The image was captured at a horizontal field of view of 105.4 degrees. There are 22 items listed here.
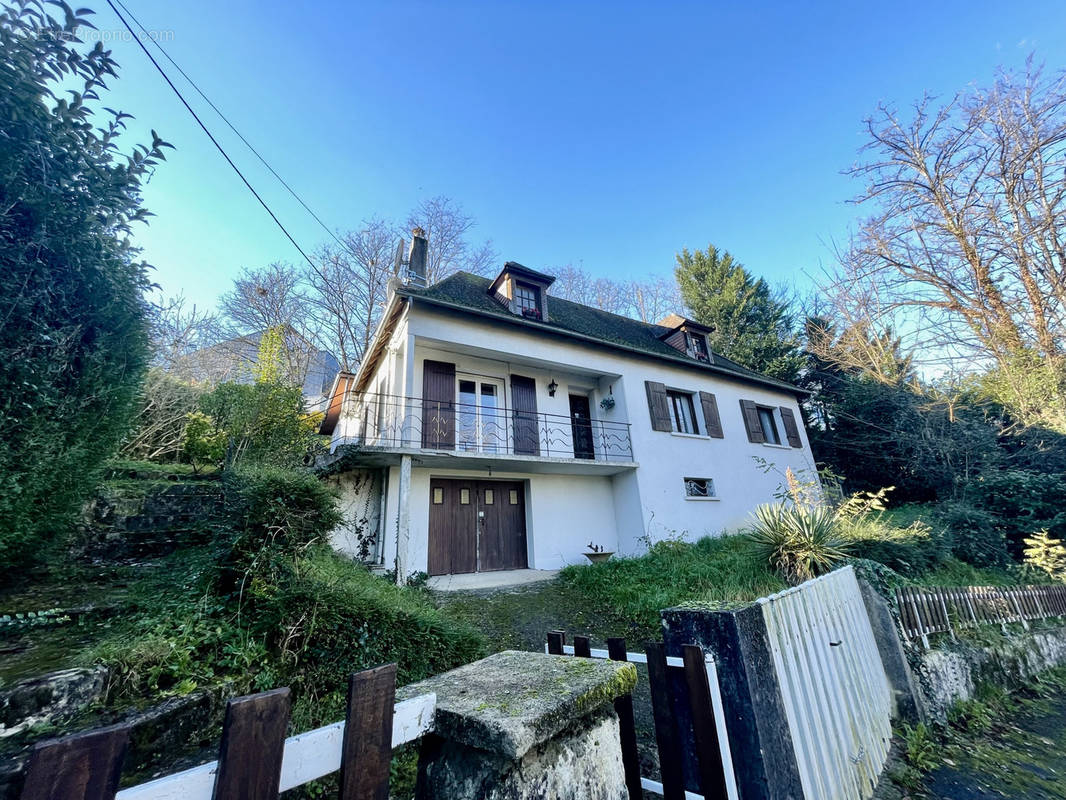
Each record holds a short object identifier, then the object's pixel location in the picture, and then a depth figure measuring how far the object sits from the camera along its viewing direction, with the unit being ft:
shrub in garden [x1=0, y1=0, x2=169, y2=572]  9.85
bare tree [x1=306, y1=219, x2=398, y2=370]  58.39
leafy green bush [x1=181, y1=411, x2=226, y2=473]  30.91
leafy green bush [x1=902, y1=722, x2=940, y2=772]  11.42
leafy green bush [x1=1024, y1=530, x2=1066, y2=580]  27.17
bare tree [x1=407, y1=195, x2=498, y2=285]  60.18
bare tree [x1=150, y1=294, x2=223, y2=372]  34.22
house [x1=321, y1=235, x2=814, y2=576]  29.25
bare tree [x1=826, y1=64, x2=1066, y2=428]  25.90
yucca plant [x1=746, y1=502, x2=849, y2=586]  19.88
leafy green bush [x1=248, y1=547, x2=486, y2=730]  10.52
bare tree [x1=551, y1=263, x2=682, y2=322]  71.46
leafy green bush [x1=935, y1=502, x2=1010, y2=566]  30.40
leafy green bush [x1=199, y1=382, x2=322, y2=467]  27.68
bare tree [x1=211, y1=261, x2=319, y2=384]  54.65
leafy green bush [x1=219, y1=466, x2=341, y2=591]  12.28
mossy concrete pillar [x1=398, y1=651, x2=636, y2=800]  3.35
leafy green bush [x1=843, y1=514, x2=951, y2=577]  23.98
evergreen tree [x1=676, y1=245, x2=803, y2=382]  64.49
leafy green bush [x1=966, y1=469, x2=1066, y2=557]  31.48
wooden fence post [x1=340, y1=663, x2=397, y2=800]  2.99
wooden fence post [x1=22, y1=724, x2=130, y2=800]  1.92
